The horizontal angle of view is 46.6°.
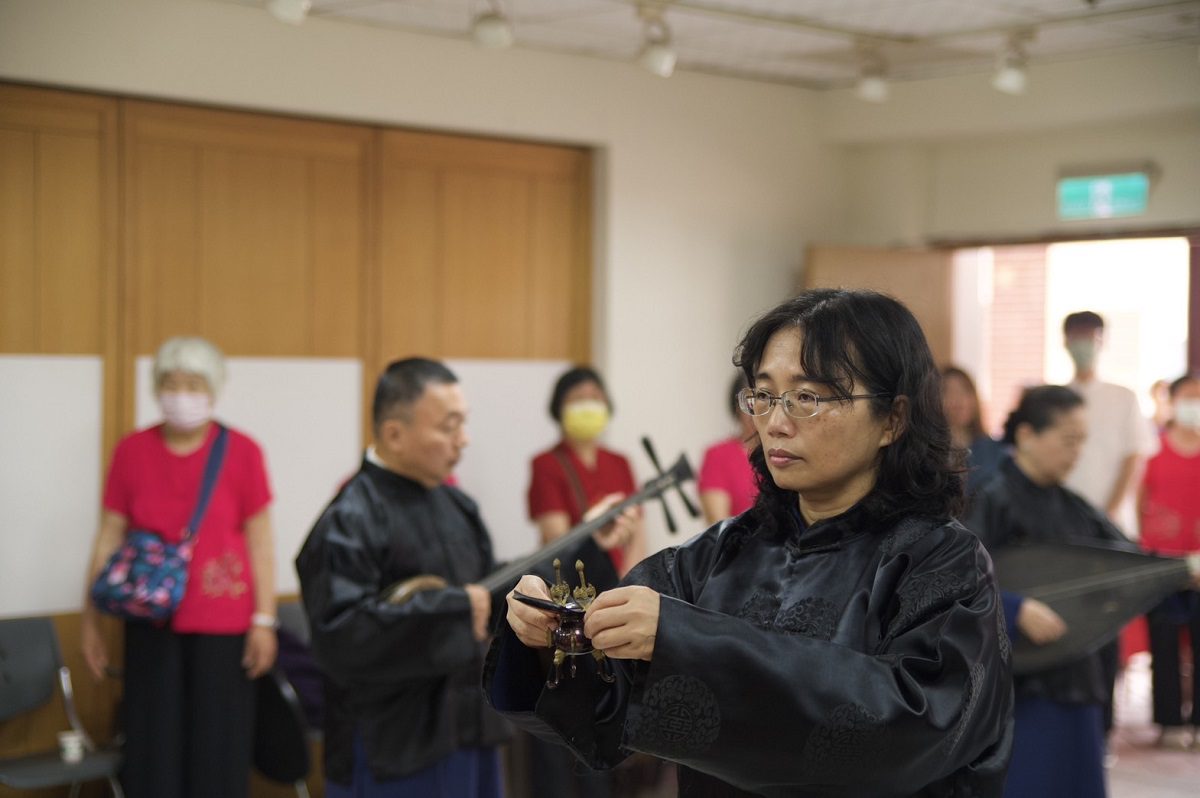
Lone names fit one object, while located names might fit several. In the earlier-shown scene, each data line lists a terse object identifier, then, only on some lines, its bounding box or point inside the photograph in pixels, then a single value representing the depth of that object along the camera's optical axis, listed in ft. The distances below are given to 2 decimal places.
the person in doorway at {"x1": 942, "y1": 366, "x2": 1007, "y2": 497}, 19.70
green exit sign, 22.03
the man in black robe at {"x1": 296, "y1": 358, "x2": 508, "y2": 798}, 10.90
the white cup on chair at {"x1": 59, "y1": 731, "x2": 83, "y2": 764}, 15.67
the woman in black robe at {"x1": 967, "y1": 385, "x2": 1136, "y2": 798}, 13.23
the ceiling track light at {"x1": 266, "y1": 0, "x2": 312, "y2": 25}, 15.38
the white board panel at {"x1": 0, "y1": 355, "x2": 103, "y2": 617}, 16.58
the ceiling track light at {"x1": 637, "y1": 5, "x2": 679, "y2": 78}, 18.43
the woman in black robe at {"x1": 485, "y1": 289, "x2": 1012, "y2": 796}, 5.58
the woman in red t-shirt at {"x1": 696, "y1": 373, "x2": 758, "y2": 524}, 17.46
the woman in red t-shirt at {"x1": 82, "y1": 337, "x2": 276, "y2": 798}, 14.93
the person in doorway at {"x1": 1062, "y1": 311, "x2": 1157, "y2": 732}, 21.57
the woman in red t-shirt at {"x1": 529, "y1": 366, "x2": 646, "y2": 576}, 17.26
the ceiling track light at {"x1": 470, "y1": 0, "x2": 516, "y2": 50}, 17.20
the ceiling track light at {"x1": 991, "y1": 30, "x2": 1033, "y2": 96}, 19.66
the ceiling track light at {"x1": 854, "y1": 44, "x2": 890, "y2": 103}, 20.70
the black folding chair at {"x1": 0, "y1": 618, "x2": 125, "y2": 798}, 15.47
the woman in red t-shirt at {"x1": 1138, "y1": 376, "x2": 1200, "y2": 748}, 21.83
